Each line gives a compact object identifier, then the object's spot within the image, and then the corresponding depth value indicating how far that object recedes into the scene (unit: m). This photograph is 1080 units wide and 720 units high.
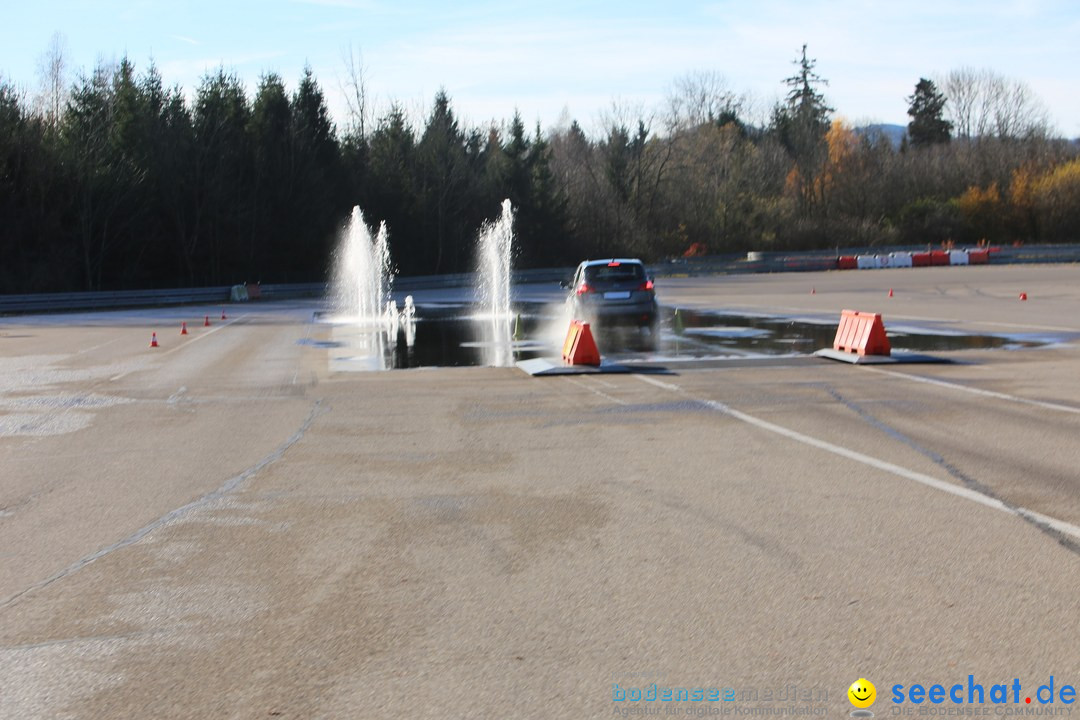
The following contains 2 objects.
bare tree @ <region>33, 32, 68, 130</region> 72.89
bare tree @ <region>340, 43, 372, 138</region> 81.69
